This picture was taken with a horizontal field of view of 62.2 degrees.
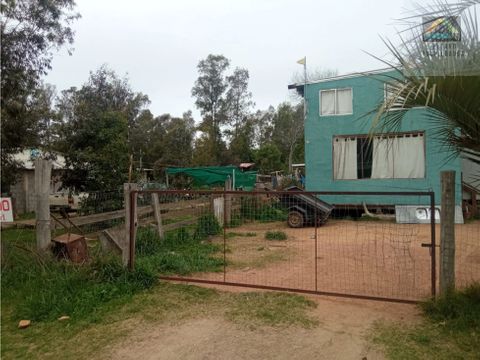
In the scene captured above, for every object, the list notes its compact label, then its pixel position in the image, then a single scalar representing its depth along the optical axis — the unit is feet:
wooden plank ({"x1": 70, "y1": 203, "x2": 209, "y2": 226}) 24.56
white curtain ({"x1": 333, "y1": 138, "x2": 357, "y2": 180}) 47.91
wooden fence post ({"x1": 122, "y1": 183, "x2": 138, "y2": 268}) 19.57
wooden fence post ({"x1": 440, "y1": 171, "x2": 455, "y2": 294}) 14.34
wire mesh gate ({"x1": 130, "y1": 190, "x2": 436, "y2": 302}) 19.06
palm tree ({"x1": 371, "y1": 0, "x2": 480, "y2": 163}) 10.82
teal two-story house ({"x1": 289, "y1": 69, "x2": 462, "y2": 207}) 44.24
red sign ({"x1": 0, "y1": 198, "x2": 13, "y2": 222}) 17.78
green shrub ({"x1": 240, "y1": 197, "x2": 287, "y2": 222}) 40.32
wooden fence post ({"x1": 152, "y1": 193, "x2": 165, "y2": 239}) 28.30
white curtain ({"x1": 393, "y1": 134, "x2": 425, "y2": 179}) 44.68
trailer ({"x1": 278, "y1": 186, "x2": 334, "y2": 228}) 40.45
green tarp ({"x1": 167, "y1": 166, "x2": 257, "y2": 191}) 54.60
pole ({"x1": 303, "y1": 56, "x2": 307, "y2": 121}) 49.39
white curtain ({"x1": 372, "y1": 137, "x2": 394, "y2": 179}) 45.83
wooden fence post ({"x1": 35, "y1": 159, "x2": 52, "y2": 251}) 20.54
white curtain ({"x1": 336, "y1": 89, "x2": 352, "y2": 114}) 47.70
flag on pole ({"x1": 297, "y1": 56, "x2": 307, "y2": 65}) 52.20
